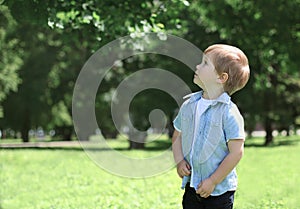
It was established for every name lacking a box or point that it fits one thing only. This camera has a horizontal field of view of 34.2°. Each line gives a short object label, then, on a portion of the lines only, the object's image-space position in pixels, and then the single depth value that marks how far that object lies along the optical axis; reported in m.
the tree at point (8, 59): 28.28
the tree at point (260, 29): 17.06
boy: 3.63
